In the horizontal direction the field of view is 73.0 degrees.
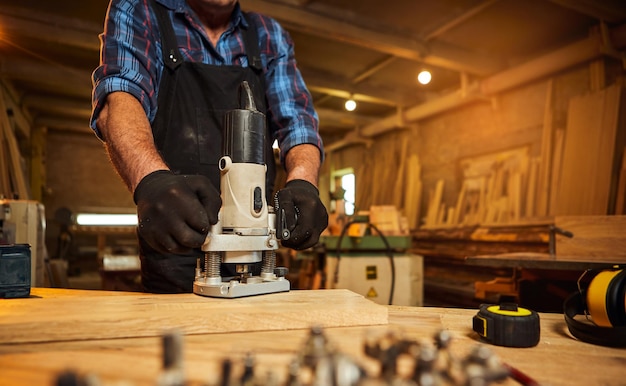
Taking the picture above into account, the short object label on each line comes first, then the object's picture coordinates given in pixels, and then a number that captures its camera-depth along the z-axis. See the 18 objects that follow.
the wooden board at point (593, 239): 2.09
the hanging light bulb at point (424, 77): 5.11
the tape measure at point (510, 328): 0.79
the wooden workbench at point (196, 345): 0.61
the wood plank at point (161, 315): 0.78
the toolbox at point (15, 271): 1.02
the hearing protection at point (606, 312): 0.82
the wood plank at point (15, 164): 5.04
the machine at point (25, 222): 2.55
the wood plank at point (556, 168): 4.70
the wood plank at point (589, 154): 4.22
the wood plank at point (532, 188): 5.05
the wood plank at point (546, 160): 4.87
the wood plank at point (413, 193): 6.98
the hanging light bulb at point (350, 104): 6.73
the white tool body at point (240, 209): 1.01
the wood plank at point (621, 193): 4.05
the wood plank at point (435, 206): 6.60
